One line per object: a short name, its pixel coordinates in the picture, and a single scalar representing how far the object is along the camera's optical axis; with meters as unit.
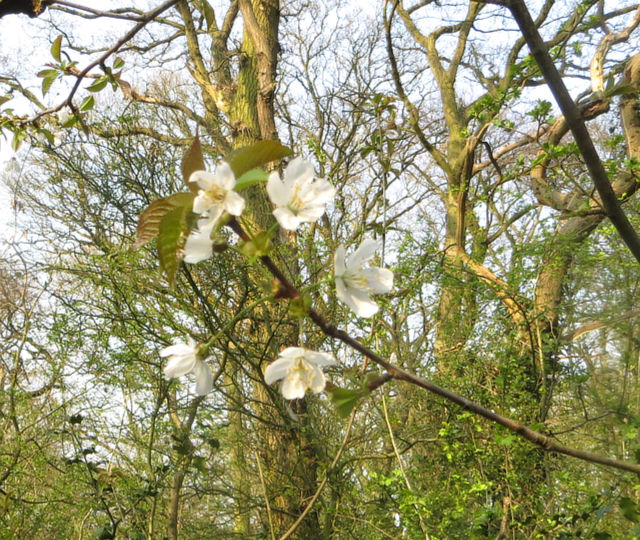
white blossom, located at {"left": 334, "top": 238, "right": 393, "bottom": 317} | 0.64
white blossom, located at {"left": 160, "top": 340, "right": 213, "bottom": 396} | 0.72
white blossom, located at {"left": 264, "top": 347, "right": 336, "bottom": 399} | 0.69
